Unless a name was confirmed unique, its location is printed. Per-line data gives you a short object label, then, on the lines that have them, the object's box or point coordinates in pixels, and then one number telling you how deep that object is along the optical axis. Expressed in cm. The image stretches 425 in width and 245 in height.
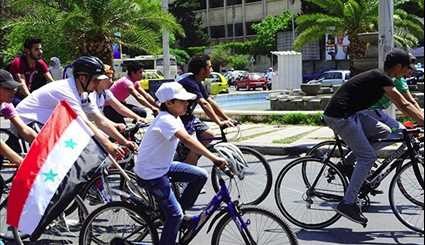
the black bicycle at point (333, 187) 641
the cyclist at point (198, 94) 800
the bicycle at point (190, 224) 503
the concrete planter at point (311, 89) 2545
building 7369
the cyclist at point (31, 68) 1013
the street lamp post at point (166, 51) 2318
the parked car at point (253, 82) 4834
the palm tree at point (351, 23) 2470
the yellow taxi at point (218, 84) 4118
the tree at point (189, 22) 7200
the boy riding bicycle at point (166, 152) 511
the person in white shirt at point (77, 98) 599
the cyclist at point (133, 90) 943
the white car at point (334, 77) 3897
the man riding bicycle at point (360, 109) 627
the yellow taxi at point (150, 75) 3431
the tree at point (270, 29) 6356
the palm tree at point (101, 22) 1845
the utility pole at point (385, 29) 1285
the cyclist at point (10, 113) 562
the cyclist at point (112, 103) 834
